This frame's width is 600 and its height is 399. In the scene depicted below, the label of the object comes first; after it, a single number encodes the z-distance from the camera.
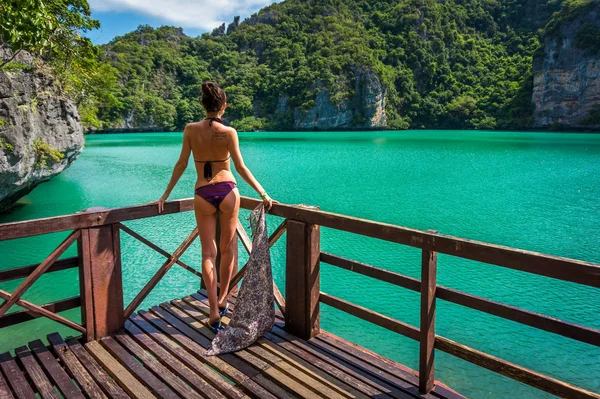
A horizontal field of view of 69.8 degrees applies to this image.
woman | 2.99
